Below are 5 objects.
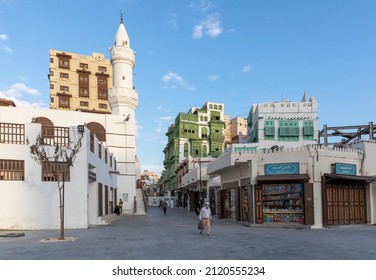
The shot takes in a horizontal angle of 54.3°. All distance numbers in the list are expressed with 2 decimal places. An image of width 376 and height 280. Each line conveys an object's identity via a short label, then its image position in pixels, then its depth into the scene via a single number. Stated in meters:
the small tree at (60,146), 21.62
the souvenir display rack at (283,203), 21.97
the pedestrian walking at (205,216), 17.20
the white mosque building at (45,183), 21.30
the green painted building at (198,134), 79.06
